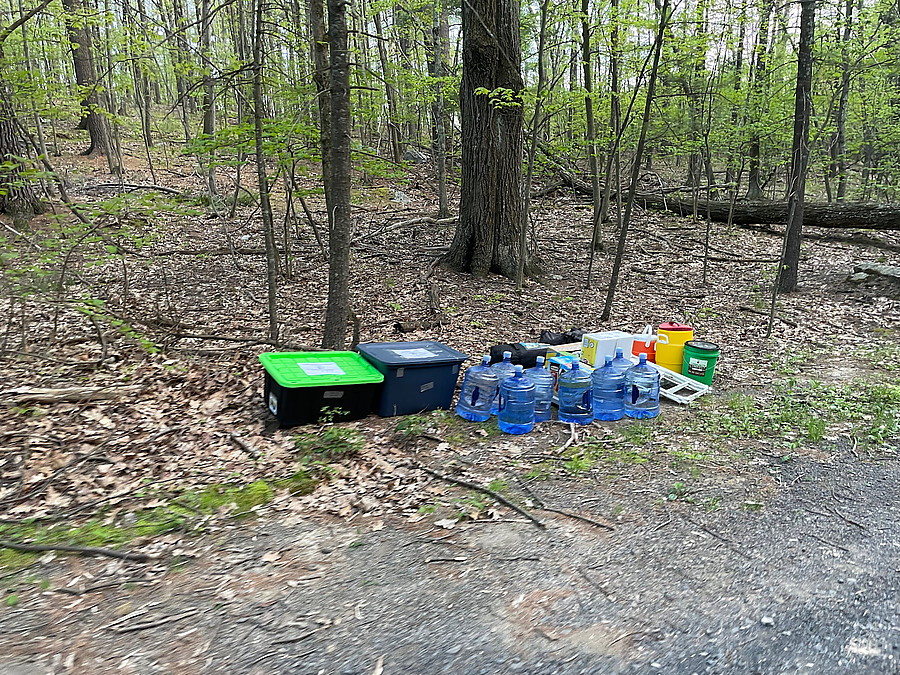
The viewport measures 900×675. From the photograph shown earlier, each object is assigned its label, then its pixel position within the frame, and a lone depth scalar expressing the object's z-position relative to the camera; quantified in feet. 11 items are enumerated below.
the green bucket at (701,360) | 17.65
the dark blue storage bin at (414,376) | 14.88
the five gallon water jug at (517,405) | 14.58
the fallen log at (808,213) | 41.86
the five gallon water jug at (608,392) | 15.44
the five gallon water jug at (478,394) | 15.28
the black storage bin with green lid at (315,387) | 13.94
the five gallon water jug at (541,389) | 15.24
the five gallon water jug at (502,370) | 15.43
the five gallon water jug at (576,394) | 15.37
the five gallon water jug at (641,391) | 15.70
